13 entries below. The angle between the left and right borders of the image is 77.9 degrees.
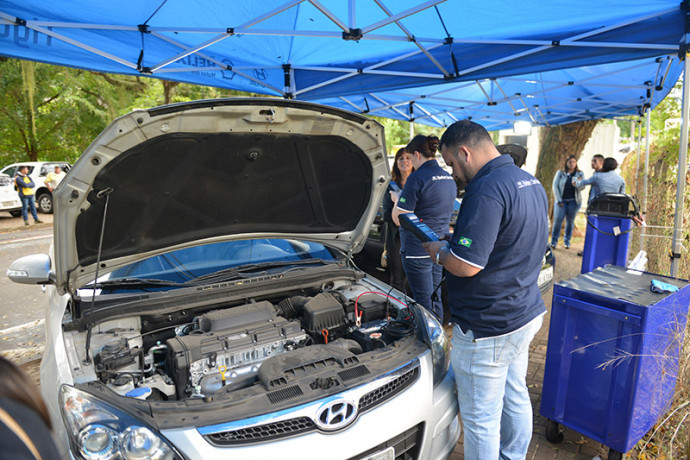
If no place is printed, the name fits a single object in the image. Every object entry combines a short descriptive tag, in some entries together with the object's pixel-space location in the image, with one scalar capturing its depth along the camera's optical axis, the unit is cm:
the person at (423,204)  397
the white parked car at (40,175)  1444
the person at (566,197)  847
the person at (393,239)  497
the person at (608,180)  691
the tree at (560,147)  1121
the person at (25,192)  1214
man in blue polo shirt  202
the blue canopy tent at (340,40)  408
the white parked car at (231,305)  177
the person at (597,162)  807
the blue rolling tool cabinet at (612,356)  244
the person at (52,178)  1373
